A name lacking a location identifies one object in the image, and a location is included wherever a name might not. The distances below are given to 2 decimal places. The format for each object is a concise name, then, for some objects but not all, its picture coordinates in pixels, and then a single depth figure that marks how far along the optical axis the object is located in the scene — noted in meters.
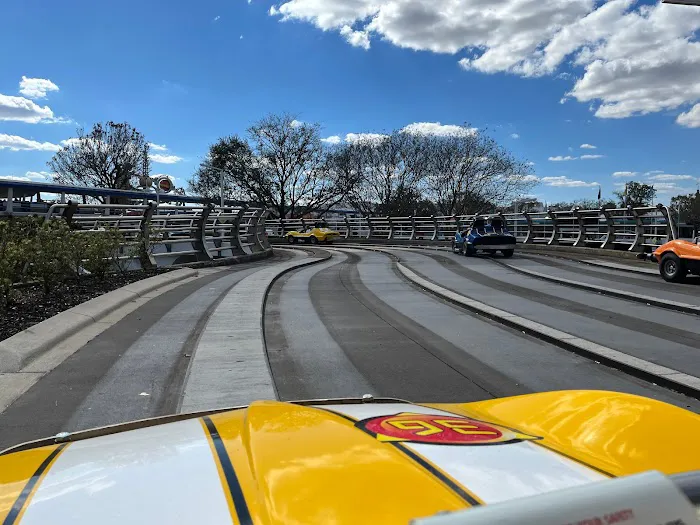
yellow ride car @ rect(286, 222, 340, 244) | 37.47
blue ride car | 18.88
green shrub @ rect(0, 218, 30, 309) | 6.56
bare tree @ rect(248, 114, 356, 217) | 47.34
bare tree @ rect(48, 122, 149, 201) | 48.16
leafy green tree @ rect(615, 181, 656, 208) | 53.54
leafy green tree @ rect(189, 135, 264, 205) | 48.66
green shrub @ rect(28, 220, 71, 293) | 7.62
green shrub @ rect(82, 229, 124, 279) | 9.43
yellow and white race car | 0.94
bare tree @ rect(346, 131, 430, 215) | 46.47
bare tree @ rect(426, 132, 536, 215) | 43.66
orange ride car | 11.13
